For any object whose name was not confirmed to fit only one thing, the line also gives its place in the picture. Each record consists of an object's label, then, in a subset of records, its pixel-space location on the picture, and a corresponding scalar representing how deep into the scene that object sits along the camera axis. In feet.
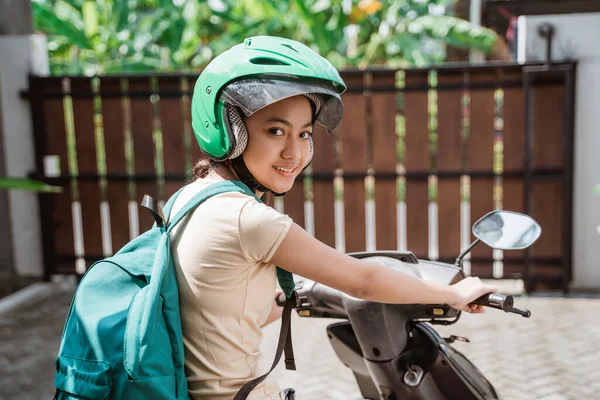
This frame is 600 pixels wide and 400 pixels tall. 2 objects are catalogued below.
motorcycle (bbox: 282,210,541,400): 5.81
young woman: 4.81
